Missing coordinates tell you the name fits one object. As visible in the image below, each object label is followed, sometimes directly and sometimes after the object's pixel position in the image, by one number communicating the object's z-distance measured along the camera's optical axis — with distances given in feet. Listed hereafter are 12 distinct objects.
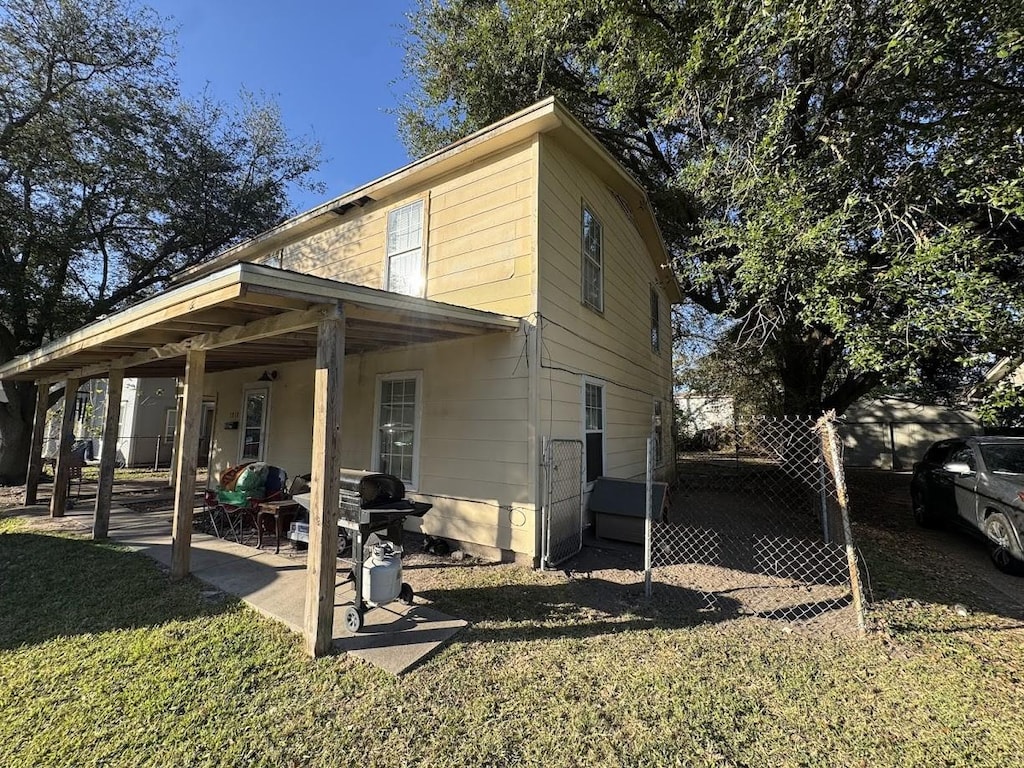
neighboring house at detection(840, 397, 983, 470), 53.72
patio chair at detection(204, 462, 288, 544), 19.62
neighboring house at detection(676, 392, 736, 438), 75.06
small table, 18.20
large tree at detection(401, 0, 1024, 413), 15.19
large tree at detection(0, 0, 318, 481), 33.19
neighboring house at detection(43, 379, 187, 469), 52.21
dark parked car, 17.39
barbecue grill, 11.76
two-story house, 14.40
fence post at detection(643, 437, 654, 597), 14.23
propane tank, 11.73
